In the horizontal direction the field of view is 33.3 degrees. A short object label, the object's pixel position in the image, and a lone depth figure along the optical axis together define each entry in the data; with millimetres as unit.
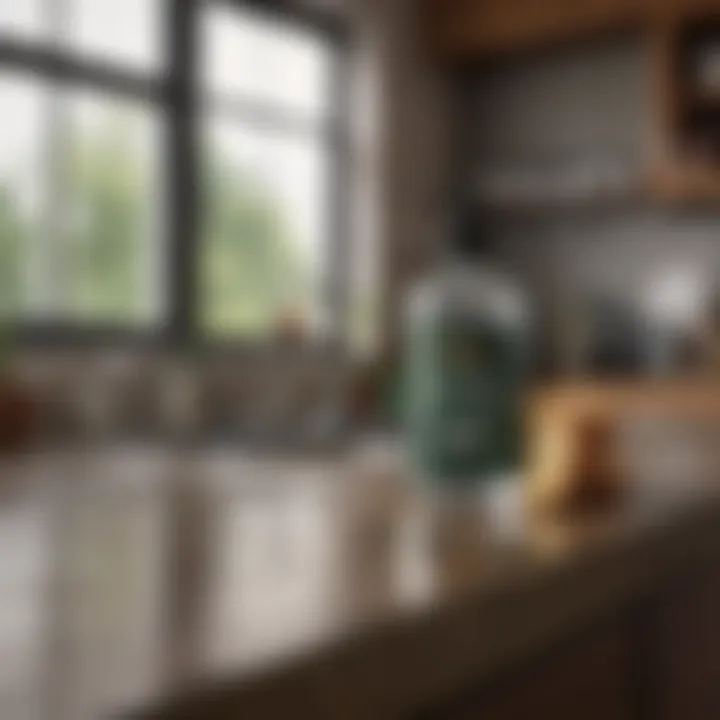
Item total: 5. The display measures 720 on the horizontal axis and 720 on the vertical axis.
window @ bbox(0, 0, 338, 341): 2703
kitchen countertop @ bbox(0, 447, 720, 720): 506
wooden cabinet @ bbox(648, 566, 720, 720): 1006
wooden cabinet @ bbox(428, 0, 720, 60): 3836
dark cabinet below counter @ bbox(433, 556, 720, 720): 761
